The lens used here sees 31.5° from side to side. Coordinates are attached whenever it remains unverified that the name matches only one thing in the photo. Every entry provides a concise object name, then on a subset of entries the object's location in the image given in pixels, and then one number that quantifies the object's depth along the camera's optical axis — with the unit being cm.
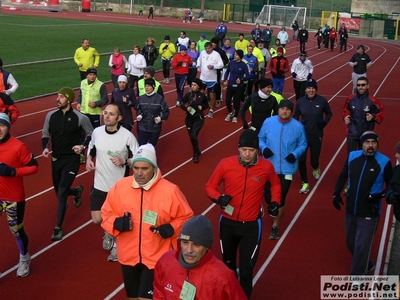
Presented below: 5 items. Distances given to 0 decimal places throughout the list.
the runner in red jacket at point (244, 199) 748
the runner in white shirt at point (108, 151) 869
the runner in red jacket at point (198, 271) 480
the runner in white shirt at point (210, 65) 1897
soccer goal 6688
